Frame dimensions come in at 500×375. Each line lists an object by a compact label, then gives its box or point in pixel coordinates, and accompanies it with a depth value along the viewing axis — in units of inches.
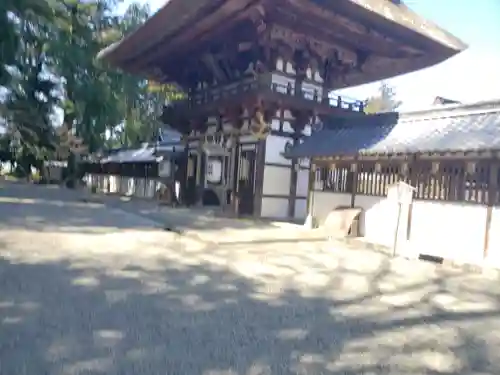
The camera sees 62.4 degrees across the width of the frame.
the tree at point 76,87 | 1010.7
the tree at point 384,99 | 2034.3
